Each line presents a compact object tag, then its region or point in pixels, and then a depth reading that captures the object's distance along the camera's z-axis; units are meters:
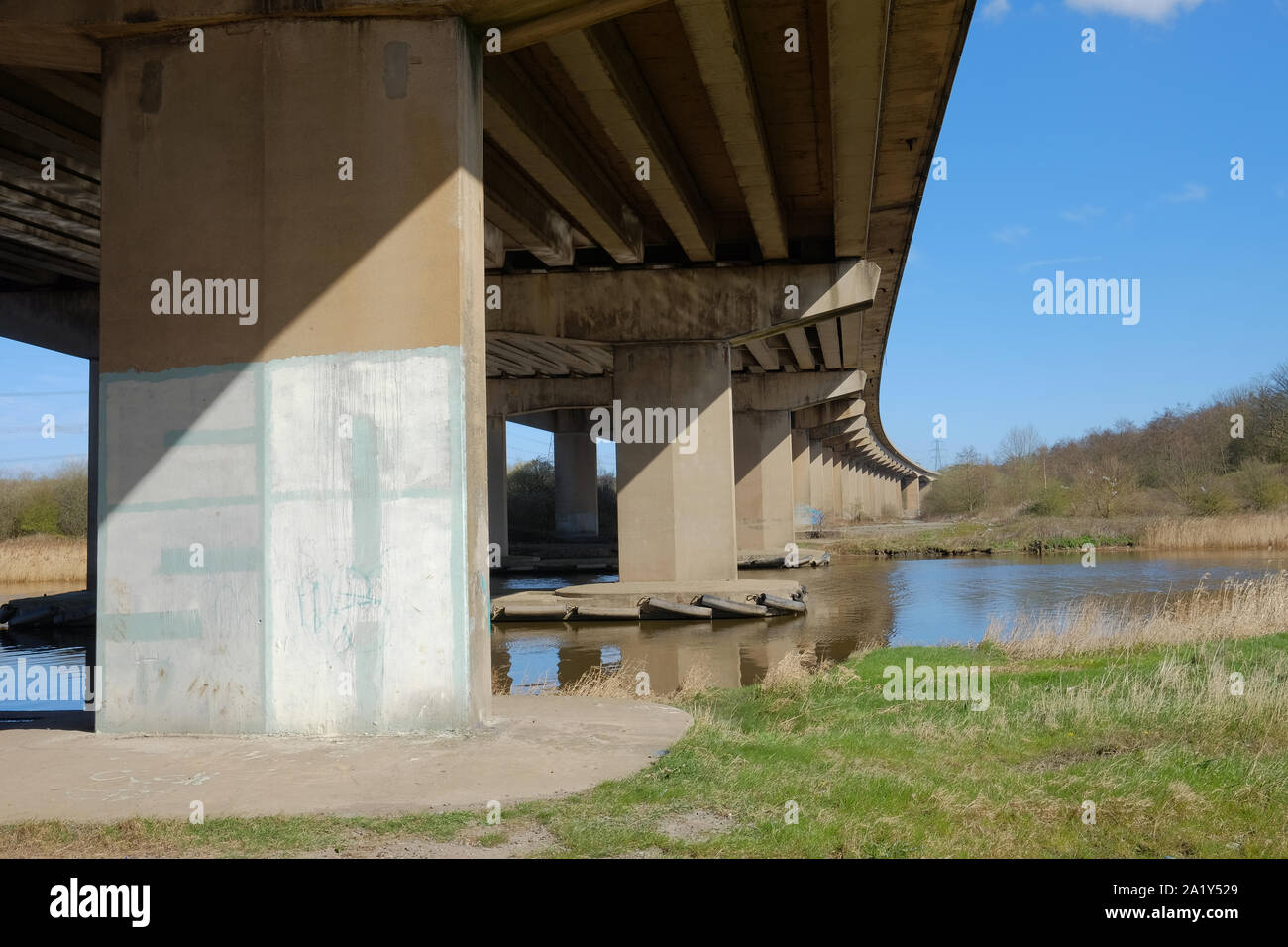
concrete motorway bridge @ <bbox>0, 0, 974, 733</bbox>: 7.96
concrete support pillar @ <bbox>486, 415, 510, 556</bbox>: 40.78
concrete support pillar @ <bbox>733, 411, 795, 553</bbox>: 40.53
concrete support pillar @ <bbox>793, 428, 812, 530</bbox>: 55.16
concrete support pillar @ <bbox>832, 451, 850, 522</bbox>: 76.69
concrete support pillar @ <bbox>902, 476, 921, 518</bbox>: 145.38
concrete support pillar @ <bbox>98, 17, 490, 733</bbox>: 7.95
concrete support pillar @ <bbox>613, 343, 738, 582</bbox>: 22.81
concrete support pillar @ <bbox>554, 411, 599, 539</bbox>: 53.84
